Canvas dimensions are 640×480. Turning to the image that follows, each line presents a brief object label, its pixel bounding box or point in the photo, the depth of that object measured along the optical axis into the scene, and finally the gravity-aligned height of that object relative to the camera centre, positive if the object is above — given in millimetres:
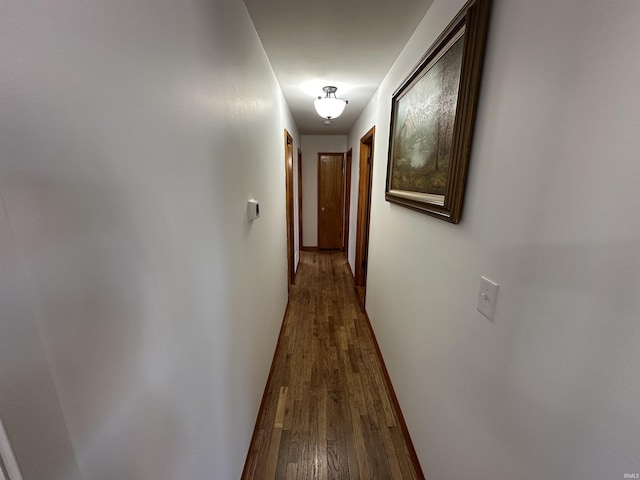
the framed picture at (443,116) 890 +285
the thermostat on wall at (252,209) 1395 -168
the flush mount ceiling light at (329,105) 2281 +671
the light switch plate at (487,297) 804 -377
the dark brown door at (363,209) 3193 -386
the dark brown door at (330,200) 5074 -416
